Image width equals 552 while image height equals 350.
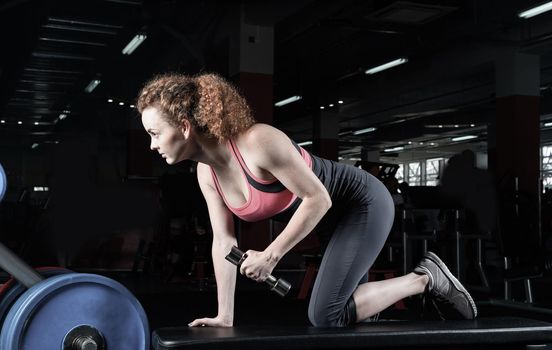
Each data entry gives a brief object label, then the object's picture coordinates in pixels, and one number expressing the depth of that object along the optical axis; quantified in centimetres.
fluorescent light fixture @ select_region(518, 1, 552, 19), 697
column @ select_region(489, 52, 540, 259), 817
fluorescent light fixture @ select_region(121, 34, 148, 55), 732
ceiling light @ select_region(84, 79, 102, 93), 710
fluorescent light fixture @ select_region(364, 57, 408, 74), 921
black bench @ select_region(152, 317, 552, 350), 196
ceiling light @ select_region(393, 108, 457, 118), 991
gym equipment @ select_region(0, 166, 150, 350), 200
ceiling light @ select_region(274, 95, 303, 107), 1033
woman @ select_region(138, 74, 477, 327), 198
